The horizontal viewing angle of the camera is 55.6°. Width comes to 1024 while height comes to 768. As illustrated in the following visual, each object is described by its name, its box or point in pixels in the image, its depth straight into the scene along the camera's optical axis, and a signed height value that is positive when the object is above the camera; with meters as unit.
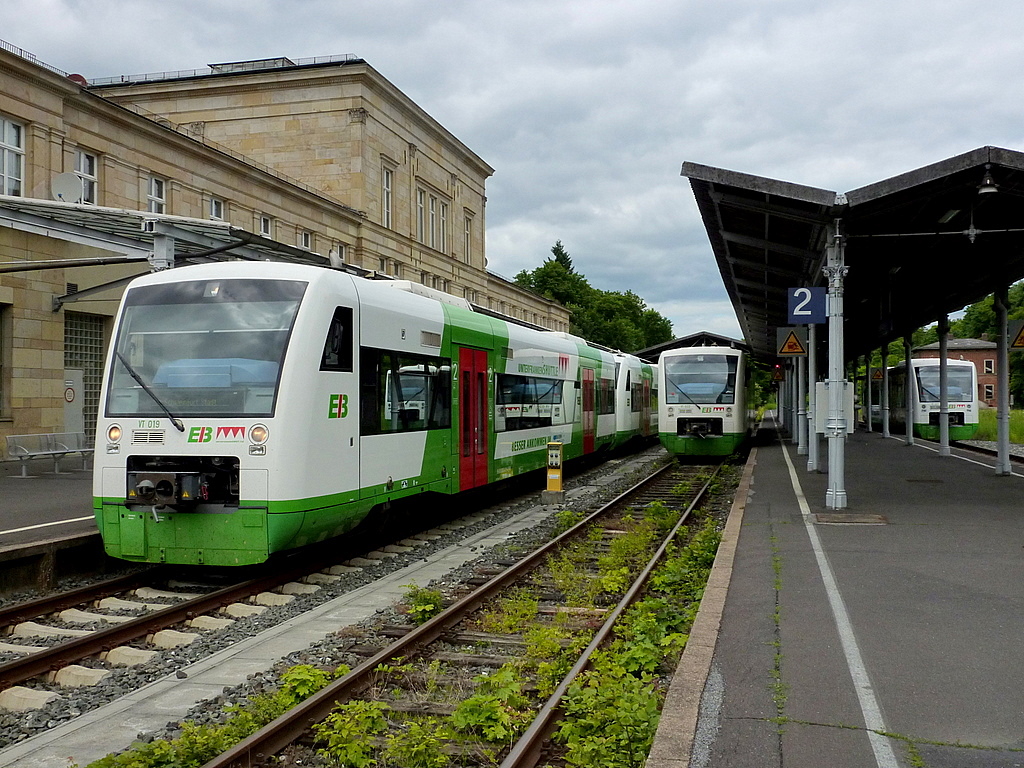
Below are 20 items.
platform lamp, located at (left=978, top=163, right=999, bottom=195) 11.72 +2.66
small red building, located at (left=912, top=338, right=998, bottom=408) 89.44 +4.57
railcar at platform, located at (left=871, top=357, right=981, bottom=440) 35.03 +0.27
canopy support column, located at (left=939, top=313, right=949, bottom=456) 22.80 +0.34
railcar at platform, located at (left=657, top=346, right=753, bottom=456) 24.62 +0.03
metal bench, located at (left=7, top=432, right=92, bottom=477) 16.88 -0.81
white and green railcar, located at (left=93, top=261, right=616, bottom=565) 8.59 -0.09
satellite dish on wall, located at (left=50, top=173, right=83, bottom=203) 18.97 +4.23
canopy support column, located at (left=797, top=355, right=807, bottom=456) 26.16 -0.20
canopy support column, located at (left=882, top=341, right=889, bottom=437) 34.34 +0.19
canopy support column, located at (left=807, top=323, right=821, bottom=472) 20.15 -0.65
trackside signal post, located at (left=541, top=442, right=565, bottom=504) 16.48 -1.27
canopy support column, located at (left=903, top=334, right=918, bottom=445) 27.85 +0.40
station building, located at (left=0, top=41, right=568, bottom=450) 20.27 +6.73
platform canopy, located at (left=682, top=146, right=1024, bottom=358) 12.28 +2.64
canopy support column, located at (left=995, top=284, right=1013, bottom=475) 17.94 +0.14
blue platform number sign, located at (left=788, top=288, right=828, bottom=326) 14.16 +1.46
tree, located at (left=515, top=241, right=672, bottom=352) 101.00 +10.81
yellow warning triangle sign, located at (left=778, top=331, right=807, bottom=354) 20.14 +1.23
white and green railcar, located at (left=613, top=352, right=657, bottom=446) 26.89 +0.16
